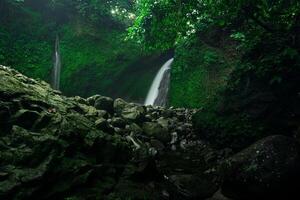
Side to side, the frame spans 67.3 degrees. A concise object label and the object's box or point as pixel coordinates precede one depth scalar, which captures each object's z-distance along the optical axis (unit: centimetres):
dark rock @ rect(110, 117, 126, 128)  886
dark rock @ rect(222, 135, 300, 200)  471
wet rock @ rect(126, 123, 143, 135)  858
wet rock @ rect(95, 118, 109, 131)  736
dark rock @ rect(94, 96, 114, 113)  1034
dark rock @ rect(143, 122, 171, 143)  835
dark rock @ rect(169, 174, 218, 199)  511
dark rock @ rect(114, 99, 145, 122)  953
